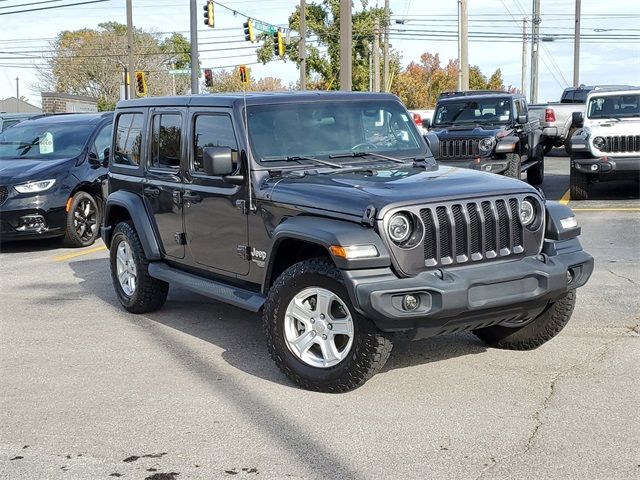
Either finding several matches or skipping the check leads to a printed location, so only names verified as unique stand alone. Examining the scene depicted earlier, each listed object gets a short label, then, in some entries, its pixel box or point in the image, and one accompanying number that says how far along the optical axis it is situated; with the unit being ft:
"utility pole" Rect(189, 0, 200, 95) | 100.27
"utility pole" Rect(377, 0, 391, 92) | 165.99
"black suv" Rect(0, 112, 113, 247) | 37.96
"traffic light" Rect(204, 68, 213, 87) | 125.08
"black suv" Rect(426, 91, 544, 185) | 49.06
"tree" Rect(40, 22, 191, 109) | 242.99
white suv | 47.62
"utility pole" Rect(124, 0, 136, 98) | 118.11
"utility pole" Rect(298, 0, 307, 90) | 113.39
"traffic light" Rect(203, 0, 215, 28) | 108.27
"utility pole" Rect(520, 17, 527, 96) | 210.59
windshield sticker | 41.60
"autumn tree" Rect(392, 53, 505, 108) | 263.29
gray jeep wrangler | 16.74
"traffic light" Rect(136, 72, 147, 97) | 120.06
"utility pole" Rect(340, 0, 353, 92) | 62.44
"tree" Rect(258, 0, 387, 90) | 152.56
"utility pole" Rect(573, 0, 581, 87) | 146.30
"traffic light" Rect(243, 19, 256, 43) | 115.73
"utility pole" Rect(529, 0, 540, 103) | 164.96
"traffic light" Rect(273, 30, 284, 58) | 114.73
